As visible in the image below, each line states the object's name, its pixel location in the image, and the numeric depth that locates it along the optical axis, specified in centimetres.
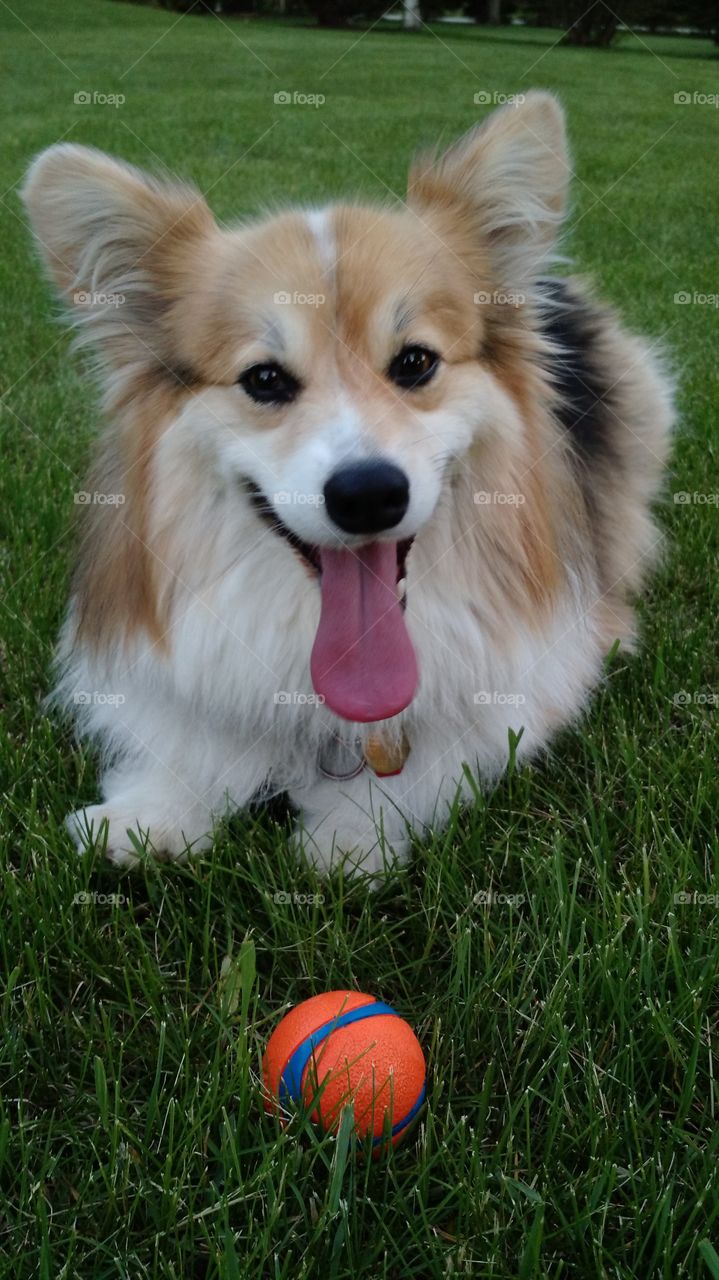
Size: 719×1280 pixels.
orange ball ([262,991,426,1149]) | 50
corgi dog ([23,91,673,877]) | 64
